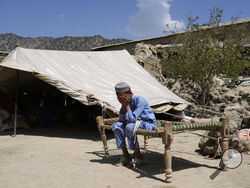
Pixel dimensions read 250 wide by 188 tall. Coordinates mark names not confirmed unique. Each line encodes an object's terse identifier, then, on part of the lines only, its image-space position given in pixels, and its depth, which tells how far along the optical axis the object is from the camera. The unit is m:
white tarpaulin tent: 5.82
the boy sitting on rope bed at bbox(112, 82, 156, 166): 3.18
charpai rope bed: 2.72
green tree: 9.46
